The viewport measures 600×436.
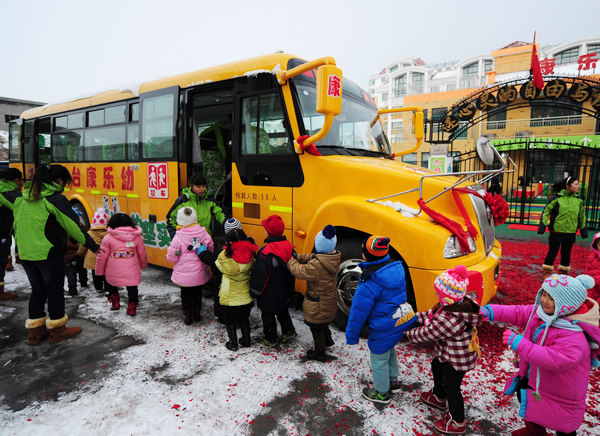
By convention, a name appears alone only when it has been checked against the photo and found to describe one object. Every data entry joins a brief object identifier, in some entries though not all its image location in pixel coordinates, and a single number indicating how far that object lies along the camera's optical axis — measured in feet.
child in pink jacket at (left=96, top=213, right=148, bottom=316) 15.06
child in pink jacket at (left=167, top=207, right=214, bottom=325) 13.93
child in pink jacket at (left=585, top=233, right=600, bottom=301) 12.10
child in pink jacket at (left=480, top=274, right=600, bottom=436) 6.59
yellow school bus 11.68
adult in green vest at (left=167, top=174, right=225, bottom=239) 15.02
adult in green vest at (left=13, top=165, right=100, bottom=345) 12.16
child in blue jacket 8.91
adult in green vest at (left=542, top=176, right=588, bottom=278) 18.88
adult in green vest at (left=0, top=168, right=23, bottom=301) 16.71
